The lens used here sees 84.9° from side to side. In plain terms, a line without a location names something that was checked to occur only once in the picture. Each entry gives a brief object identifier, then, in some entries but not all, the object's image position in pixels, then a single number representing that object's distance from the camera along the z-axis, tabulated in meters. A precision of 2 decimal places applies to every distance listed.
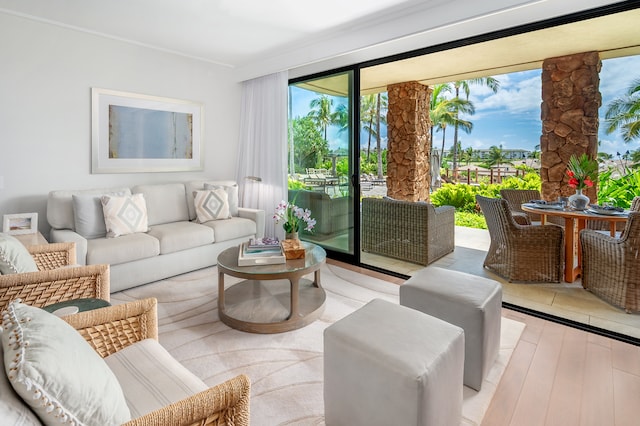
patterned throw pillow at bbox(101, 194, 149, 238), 3.36
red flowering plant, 3.56
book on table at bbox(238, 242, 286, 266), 2.66
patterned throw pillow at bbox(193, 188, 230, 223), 4.10
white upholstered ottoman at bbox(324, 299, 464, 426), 1.32
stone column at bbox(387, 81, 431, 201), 6.15
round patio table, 3.21
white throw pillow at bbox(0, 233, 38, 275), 1.81
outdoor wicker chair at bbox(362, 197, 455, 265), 4.09
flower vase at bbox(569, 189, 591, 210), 3.54
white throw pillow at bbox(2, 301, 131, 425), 0.78
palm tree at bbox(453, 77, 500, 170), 8.31
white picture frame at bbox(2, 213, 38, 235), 2.99
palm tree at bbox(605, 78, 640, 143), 5.30
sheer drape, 4.60
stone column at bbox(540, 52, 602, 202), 4.50
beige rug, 1.79
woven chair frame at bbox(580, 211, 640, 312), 2.71
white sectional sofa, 3.16
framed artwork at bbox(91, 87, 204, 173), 3.79
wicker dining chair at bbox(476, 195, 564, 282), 3.44
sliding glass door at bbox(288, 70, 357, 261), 4.16
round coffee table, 2.52
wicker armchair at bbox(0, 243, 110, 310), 1.73
